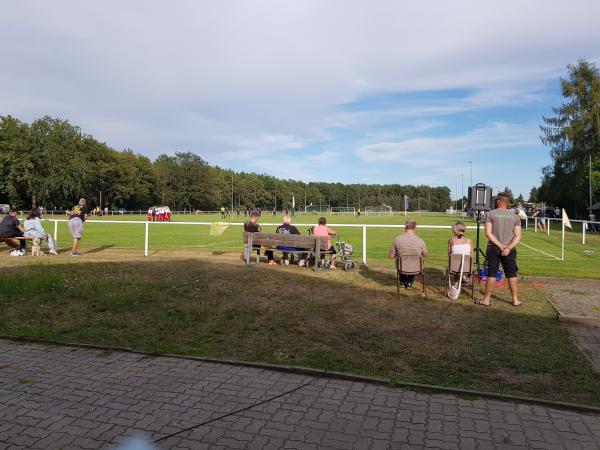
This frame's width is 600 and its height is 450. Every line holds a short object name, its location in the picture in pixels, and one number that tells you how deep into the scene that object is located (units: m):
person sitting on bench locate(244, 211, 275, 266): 12.13
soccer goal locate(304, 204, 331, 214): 130.41
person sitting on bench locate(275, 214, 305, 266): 11.96
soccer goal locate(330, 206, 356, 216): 130.50
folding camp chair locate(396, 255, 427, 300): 8.51
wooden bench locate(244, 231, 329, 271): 10.53
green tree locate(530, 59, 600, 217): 43.12
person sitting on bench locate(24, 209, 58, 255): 13.24
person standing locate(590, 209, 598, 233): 31.58
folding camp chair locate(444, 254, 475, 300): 8.33
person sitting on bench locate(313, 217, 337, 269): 11.38
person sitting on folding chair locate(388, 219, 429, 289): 8.50
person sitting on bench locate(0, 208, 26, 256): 13.03
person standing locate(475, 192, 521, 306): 7.67
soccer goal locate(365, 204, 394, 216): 109.06
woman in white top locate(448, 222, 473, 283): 8.40
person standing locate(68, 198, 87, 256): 13.11
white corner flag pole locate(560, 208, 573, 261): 15.72
